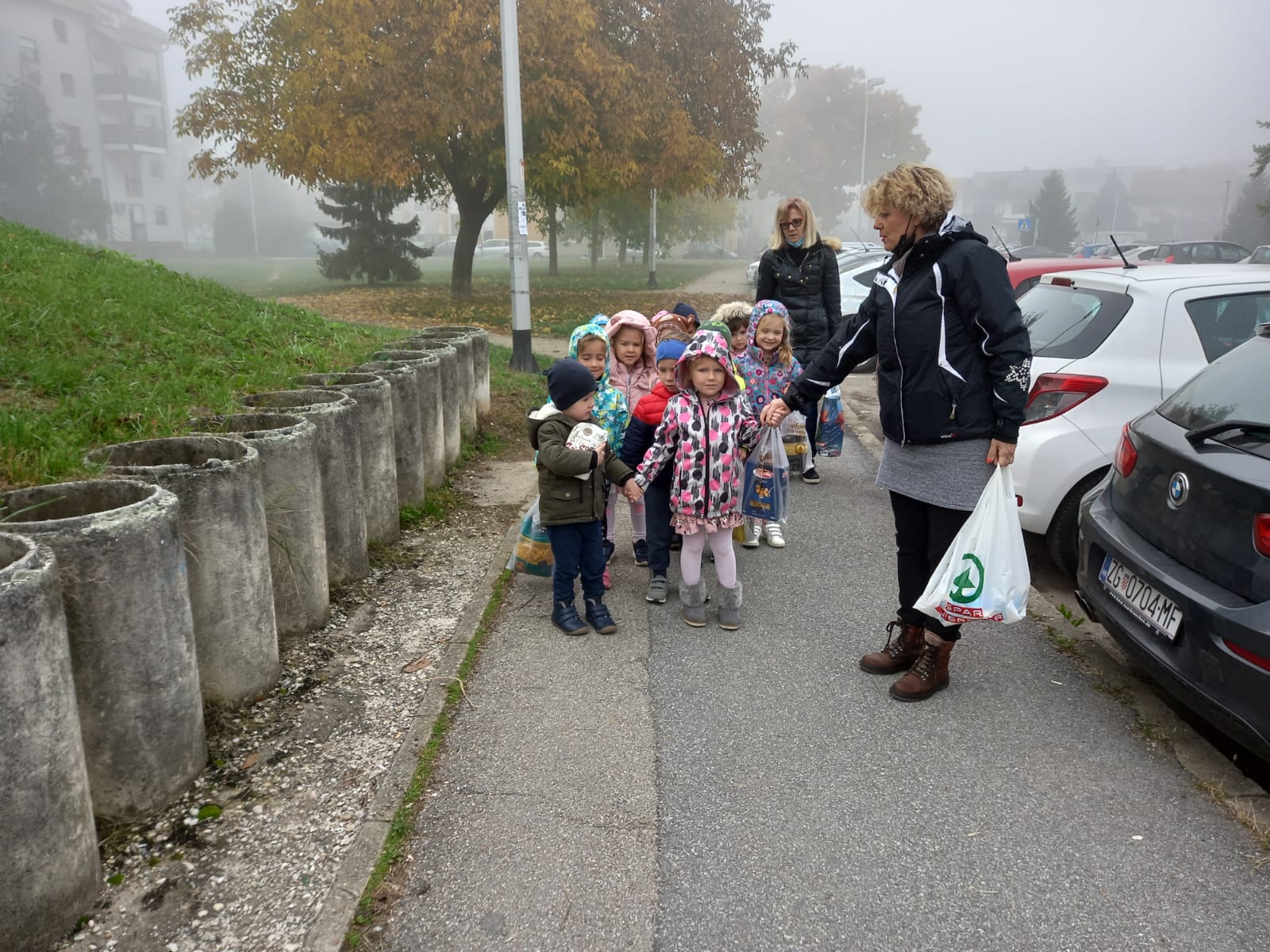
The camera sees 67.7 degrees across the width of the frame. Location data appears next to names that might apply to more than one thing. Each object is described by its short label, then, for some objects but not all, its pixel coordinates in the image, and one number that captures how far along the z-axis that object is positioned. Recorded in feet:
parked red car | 33.68
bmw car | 9.92
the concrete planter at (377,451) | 16.93
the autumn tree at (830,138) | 317.83
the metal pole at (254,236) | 172.45
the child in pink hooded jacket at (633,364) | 17.79
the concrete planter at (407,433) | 19.27
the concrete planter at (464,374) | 25.71
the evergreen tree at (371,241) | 105.19
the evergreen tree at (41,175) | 104.12
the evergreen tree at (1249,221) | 213.05
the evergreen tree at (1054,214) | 245.24
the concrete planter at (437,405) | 21.13
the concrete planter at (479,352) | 28.66
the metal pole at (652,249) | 110.11
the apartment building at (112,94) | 123.75
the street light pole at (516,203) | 36.58
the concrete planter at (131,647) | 8.74
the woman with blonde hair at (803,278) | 22.33
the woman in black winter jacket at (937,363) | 11.35
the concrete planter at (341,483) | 15.01
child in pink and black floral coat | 14.71
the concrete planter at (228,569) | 10.94
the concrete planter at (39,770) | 7.38
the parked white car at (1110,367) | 16.51
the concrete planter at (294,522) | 13.10
